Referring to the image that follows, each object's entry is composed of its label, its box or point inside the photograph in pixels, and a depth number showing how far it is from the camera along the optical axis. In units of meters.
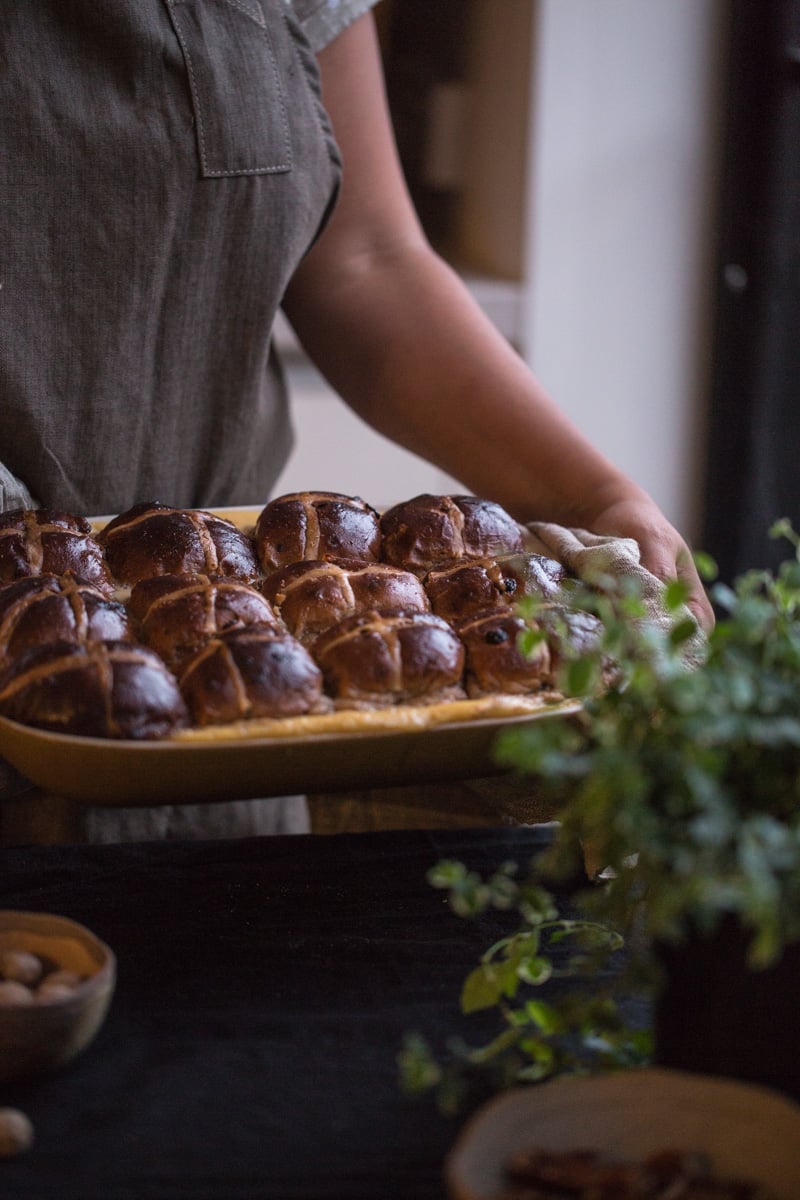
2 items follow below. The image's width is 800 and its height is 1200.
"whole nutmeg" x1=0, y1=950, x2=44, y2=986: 0.77
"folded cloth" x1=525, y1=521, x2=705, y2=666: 1.08
